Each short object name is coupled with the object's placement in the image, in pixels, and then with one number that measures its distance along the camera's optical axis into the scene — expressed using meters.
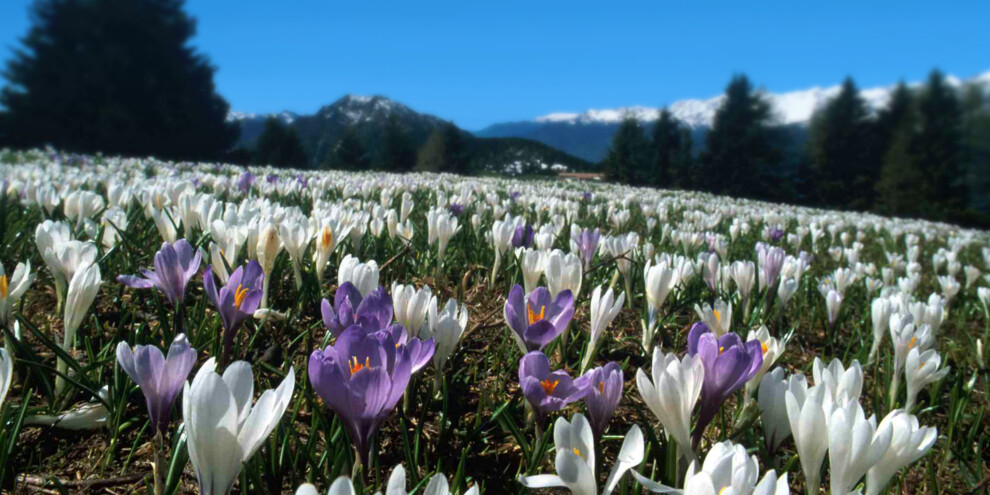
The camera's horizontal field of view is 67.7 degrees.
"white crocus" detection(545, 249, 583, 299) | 0.47
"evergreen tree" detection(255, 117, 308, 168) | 40.70
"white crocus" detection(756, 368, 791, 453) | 0.33
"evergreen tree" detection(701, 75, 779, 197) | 34.94
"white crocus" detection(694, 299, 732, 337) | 0.44
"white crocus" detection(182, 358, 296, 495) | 0.24
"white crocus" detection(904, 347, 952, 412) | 0.42
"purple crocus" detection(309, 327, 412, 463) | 0.28
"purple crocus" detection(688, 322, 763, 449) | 0.32
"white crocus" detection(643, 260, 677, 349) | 0.51
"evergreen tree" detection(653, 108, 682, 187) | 36.33
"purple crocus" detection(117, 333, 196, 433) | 0.29
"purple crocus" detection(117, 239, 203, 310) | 0.40
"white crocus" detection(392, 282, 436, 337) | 0.39
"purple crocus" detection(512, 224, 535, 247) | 0.76
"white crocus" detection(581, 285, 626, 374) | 0.42
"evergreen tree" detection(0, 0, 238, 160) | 28.14
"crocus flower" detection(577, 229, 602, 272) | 0.71
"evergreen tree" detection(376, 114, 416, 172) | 42.68
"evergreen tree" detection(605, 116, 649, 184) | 37.35
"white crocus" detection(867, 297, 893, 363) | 0.54
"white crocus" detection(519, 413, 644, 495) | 0.27
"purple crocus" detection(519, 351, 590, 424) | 0.32
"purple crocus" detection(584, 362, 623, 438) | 0.32
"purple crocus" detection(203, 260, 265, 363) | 0.36
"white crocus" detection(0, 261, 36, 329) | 0.35
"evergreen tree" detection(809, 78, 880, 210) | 34.47
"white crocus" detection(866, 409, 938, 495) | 0.29
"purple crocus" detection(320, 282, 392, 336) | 0.34
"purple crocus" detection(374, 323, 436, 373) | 0.30
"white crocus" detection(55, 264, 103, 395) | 0.37
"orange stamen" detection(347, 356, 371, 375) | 0.30
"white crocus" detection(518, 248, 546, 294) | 0.52
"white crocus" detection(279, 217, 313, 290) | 0.51
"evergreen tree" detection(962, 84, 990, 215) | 27.29
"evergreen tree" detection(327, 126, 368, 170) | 40.87
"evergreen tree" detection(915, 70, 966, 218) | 28.47
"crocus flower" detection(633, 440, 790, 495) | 0.24
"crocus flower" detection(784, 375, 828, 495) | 0.29
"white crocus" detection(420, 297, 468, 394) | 0.38
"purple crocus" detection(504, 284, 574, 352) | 0.38
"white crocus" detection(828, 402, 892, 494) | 0.28
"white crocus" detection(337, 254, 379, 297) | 0.42
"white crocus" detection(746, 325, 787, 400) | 0.37
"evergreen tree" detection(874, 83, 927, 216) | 27.51
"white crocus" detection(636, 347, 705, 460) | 0.31
